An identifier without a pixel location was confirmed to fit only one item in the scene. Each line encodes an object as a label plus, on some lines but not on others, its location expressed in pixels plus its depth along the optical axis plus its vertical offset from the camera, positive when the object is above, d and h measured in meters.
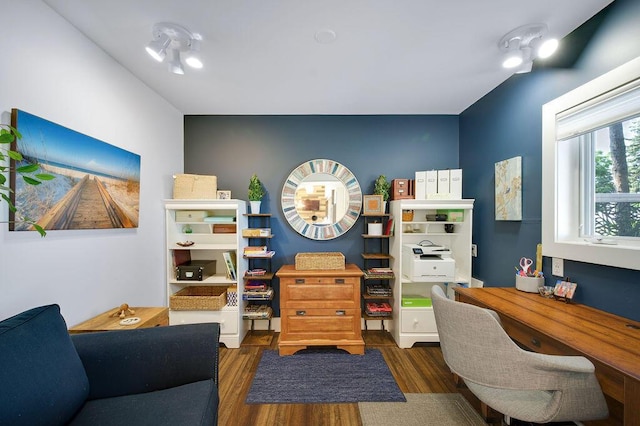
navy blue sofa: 0.95 -0.73
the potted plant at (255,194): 2.74 +0.24
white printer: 2.49 -0.50
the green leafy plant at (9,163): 0.83 +0.22
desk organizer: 1.79 -0.48
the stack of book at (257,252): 2.61 -0.38
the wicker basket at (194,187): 2.57 +0.29
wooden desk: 0.92 -0.55
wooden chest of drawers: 2.40 -0.89
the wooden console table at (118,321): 1.57 -0.71
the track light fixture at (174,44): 1.56 +1.14
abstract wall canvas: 2.07 +0.25
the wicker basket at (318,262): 2.50 -0.46
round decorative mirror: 2.91 +0.15
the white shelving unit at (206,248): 2.52 -0.44
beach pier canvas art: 1.33 +0.22
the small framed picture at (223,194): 2.81 +0.23
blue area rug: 1.88 -1.34
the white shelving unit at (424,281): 2.55 -0.51
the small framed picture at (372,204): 2.77 +0.13
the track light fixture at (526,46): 1.60 +1.14
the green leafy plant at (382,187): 2.81 +0.33
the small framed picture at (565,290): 1.58 -0.47
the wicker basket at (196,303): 2.47 -0.86
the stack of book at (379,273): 2.66 -0.61
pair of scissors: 1.90 -0.37
